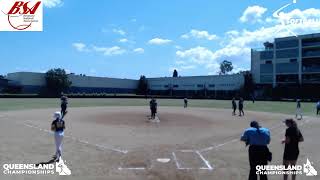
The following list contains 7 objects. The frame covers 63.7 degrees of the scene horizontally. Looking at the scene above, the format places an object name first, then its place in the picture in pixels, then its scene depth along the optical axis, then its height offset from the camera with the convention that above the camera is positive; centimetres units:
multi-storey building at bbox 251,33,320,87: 6492 +772
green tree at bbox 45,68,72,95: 7352 +228
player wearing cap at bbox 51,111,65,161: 863 -138
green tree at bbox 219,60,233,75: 11323 +1019
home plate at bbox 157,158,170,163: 873 -242
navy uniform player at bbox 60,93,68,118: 1973 -108
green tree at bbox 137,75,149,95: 9463 +130
